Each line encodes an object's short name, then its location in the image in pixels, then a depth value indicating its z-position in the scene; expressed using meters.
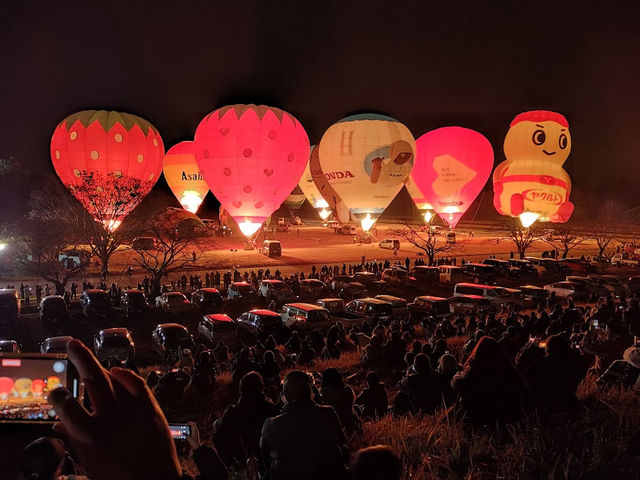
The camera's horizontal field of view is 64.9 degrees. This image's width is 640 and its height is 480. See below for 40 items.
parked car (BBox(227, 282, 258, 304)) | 21.61
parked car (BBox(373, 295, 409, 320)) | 18.69
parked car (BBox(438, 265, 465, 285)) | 27.55
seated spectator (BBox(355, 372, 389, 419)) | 6.05
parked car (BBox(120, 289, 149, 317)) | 18.84
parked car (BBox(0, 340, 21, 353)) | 9.87
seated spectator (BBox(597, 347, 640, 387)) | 6.43
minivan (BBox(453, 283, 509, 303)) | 20.72
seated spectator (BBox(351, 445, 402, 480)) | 2.57
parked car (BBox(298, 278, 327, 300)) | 22.66
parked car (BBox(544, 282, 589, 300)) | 22.48
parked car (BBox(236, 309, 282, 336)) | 14.93
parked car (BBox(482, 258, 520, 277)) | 29.41
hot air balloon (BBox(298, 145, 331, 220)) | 49.44
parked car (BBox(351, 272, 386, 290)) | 25.15
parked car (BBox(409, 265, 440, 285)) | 26.77
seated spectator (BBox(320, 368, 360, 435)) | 4.91
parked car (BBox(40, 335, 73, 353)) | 11.29
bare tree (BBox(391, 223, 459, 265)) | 34.16
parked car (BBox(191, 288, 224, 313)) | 20.05
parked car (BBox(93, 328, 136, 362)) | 12.30
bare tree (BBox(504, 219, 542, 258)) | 39.34
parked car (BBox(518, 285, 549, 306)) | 21.49
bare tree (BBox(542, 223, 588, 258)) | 51.04
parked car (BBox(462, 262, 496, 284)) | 27.53
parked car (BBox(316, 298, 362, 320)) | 18.23
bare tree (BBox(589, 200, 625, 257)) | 55.93
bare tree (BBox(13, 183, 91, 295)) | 26.45
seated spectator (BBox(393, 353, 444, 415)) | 5.65
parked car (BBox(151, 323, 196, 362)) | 13.04
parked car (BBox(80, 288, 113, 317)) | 18.33
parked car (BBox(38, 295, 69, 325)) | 17.36
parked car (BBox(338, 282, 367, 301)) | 22.91
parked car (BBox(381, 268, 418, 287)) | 25.84
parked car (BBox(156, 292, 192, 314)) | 19.05
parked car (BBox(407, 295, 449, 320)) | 19.03
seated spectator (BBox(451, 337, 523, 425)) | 4.79
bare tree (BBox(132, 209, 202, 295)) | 23.38
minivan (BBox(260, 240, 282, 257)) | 37.94
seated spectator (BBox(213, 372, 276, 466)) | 4.47
